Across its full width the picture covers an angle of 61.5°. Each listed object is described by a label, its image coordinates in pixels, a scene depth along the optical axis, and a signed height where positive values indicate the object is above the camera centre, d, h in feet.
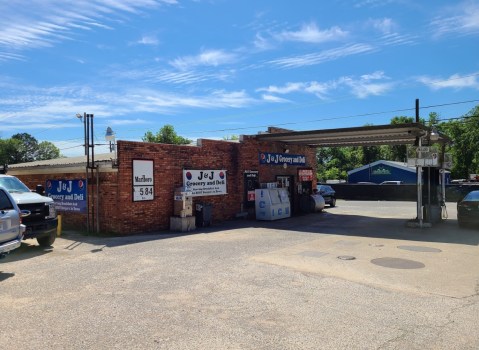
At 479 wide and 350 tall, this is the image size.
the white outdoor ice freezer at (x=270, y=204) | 60.90 -5.83
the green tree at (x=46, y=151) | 238.48 +11.28
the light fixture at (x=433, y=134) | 52.59 +4.00
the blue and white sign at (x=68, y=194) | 49.78 -3.16
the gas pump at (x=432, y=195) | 54.90 -4.40
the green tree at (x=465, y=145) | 162.20 +7.59
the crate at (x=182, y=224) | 48.88 -6.85
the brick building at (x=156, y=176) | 46.09 -1.05
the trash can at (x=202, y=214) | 52.70 -6.17
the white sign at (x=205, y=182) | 53.62 -2.01
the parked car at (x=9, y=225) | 26.71 -3.74
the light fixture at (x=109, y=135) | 46.52 +3.91
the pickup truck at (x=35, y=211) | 34.12 -3.67
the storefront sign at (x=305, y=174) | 76.43 -1.64
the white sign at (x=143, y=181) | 46.96 -1.48
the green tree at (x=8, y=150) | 210.59 +10.70
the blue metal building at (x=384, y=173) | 151.23 -3.17
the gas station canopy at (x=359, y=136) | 50.98 +4.40
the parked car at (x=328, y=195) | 91.30 -6.69
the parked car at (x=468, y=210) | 48.70 -5.71
